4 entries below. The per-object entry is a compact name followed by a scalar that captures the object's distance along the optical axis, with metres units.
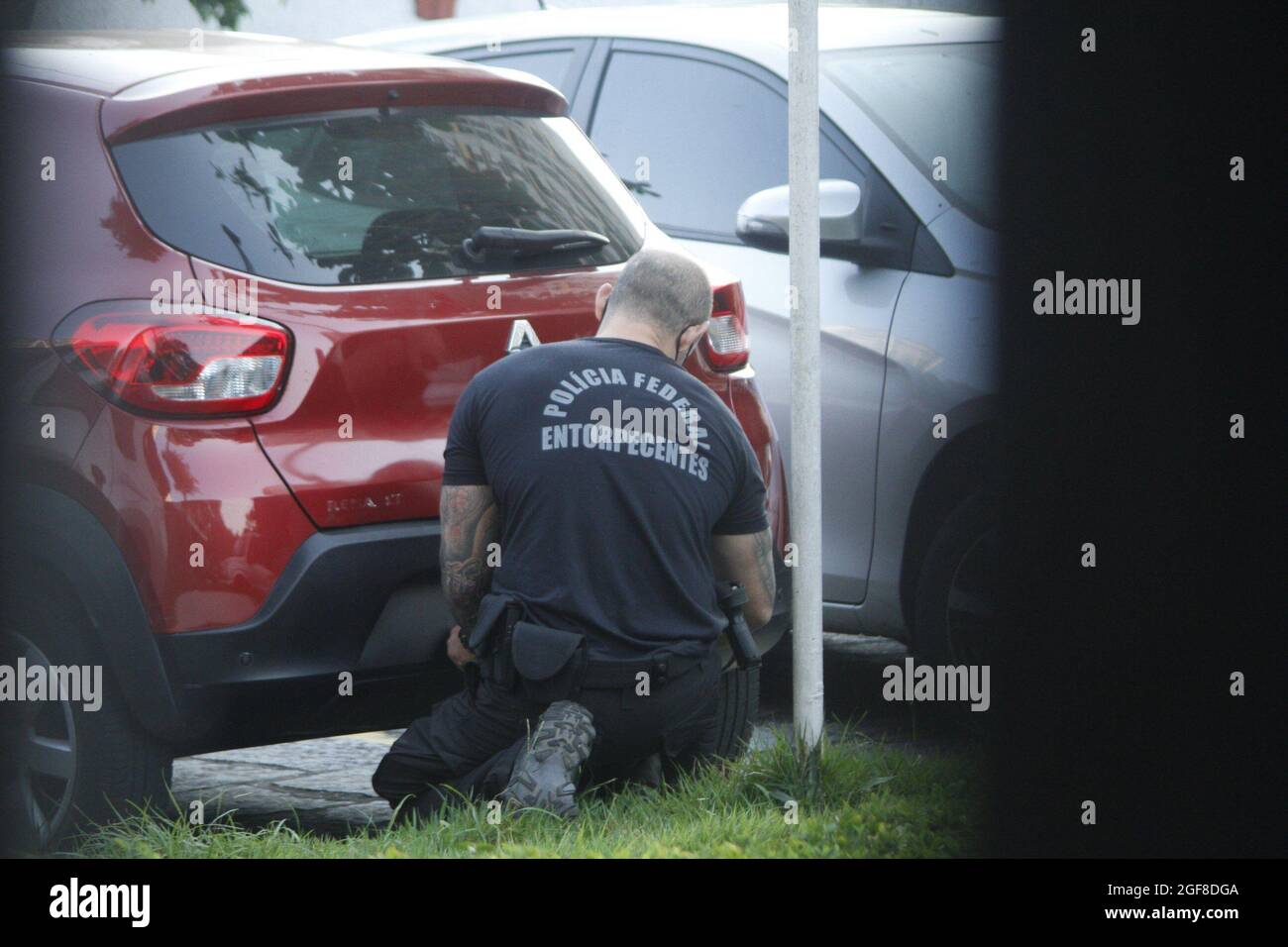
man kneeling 6.73
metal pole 6.95
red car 6.30
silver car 8.62
